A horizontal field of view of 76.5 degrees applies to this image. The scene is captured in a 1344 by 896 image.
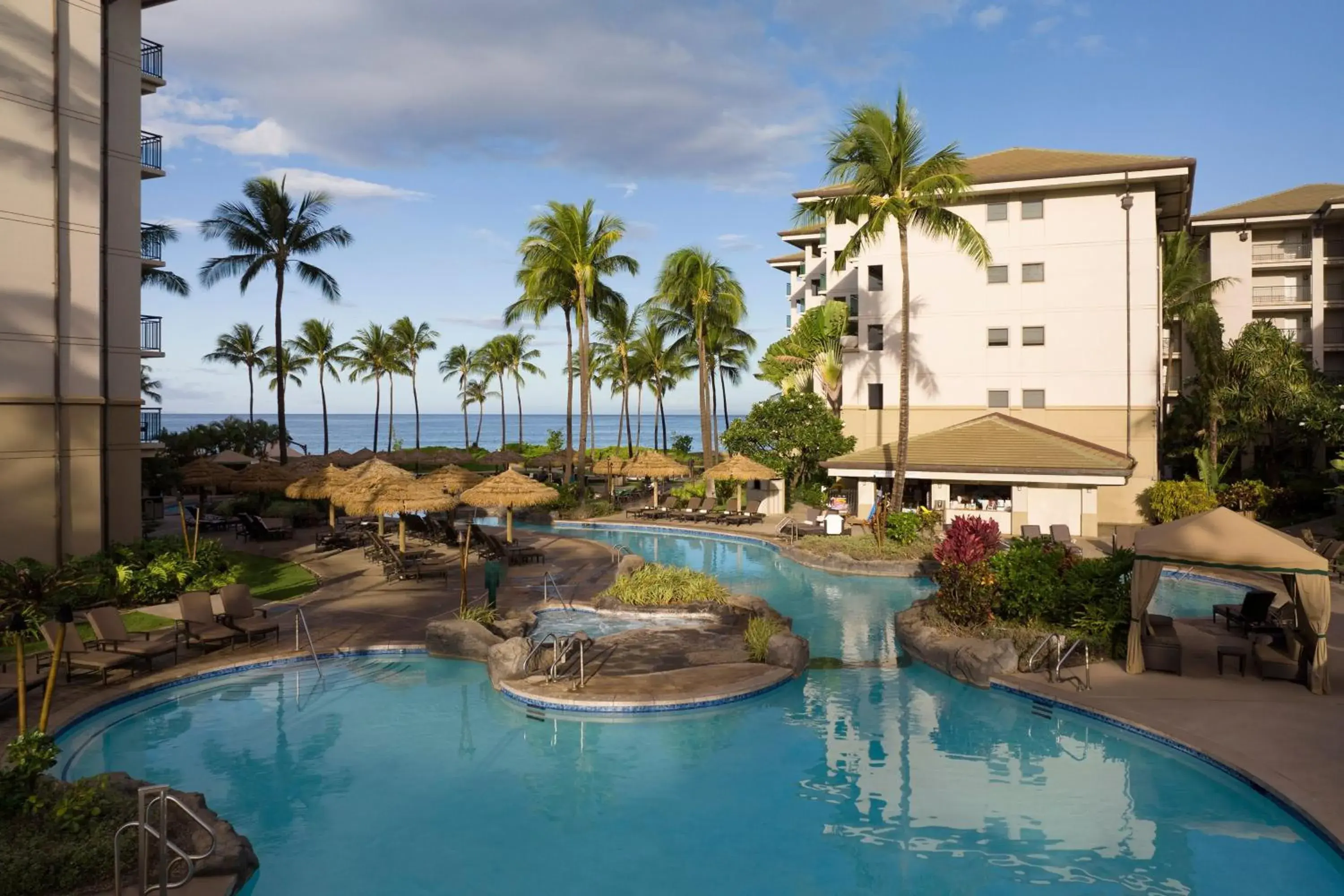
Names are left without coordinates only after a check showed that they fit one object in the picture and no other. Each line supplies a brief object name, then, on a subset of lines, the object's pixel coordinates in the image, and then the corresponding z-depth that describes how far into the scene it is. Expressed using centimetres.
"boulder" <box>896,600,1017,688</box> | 1315
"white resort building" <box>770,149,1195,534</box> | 2906
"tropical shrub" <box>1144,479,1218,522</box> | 2720
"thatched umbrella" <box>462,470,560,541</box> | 2273
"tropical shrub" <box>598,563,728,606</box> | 1786
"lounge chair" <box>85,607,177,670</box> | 1292
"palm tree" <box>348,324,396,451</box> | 7250
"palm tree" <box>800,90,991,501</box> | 2342
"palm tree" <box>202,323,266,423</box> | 7025
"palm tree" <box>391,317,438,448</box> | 7531
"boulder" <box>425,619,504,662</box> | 1441
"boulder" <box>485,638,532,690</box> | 1314
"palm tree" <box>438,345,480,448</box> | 8544
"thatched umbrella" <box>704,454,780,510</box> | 3100
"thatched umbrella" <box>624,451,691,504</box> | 3350
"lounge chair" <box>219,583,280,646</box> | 1466
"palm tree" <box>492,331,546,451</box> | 7925
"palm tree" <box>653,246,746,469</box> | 3922
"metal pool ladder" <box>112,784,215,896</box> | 634
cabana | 1161
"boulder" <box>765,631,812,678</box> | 1373
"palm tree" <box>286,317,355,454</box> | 6919
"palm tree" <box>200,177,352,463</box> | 3444
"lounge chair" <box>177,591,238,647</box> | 1414
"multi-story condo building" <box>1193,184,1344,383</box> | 4259
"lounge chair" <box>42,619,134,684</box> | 1235
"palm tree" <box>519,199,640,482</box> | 3372
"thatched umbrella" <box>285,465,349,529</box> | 2461
